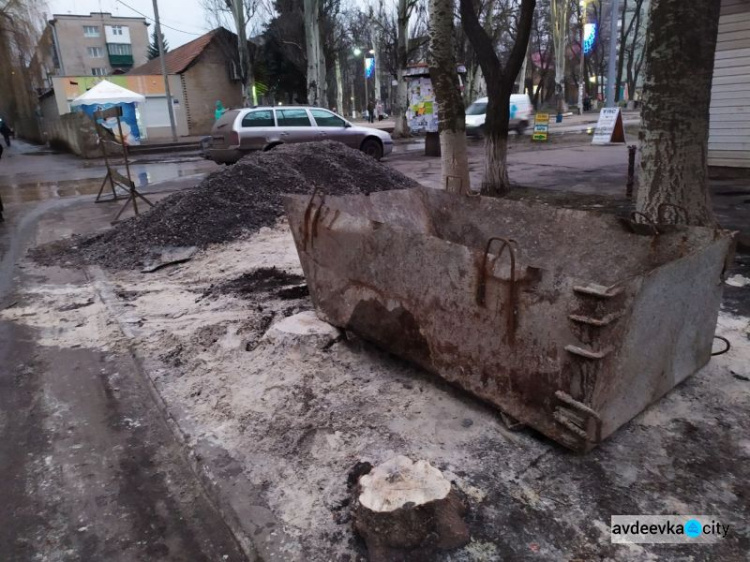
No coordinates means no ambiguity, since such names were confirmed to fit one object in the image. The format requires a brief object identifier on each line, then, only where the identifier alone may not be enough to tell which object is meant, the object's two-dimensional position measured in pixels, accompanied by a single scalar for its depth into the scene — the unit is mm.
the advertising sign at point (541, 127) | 21984
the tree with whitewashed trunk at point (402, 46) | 23797
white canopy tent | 19719
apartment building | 58219
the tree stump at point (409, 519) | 2283
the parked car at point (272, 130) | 14328
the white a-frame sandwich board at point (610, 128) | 17766
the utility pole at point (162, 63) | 27823
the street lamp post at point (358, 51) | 44844
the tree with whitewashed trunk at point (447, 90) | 8391
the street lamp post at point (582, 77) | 41275
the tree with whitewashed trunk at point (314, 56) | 23828
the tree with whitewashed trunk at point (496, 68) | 9055
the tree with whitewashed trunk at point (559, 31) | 34978
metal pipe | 9133
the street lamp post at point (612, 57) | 21344
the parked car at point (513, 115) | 23391
